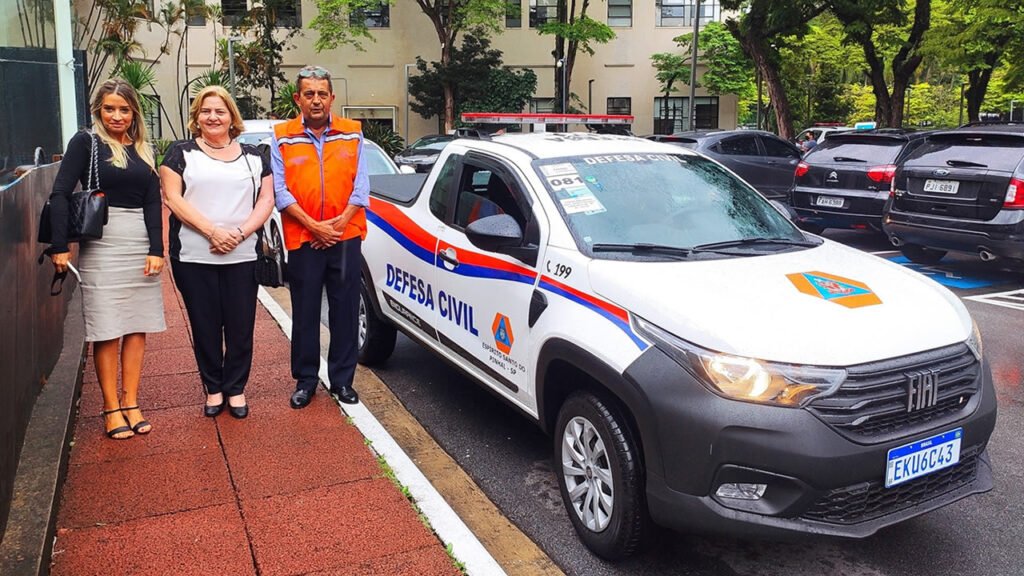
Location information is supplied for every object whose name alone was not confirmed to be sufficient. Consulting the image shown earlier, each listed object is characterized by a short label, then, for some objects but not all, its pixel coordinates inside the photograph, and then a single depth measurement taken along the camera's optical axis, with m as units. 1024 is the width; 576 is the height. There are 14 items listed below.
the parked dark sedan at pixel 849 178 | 10.65
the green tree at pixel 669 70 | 34.56
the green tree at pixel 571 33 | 29.42
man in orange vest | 4.68
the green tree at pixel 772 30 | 19.95
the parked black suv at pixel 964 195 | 8.34
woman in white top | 4.38
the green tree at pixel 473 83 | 30.34
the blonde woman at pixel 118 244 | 4.12
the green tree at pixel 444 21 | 28.69
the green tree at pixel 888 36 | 19.25
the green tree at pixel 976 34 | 15.28
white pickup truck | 2.92
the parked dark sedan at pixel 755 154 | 14.59
